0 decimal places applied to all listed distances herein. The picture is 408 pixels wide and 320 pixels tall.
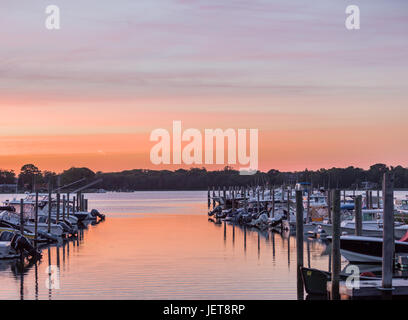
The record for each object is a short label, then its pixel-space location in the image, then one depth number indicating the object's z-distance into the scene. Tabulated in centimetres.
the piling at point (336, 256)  2556
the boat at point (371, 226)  4538
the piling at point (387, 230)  2355
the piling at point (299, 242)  3027
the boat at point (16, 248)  4291
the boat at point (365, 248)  3622
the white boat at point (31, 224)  5627
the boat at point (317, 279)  2719
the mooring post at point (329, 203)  6069
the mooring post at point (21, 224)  4834
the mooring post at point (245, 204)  9050
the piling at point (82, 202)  9398
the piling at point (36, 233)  4875
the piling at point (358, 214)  3650
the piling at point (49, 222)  5668
